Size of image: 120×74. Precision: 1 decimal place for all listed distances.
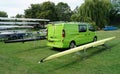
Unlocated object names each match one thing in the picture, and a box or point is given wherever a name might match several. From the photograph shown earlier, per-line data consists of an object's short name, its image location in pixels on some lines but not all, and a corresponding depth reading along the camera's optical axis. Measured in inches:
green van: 183.9
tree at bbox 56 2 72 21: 980.5
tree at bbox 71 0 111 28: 659.5
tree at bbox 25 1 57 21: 845.9
